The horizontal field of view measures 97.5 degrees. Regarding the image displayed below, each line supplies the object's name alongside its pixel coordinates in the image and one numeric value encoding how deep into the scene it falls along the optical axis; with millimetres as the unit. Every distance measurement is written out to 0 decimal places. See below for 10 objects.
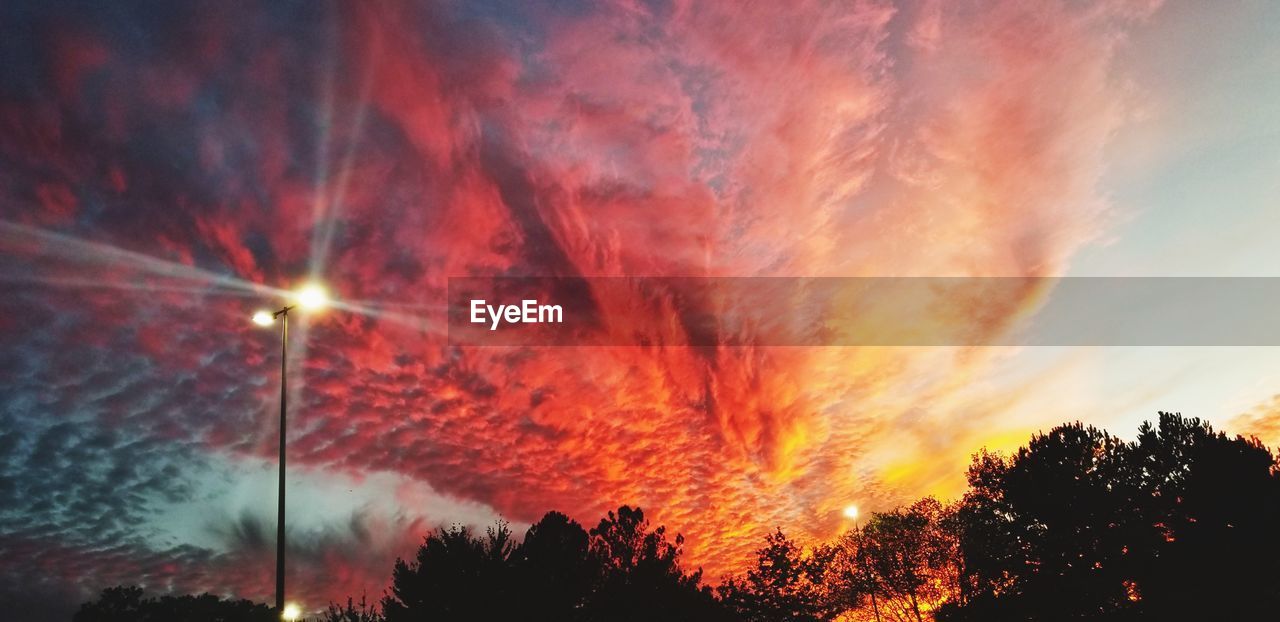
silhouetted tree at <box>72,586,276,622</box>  72688
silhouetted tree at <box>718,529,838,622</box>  41375
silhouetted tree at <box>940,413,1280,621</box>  29438
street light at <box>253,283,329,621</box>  10633
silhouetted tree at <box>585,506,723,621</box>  37625
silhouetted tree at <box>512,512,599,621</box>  27844
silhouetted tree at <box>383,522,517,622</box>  25941
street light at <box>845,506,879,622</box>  34719
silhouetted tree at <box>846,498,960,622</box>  38719
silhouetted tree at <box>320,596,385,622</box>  21969
